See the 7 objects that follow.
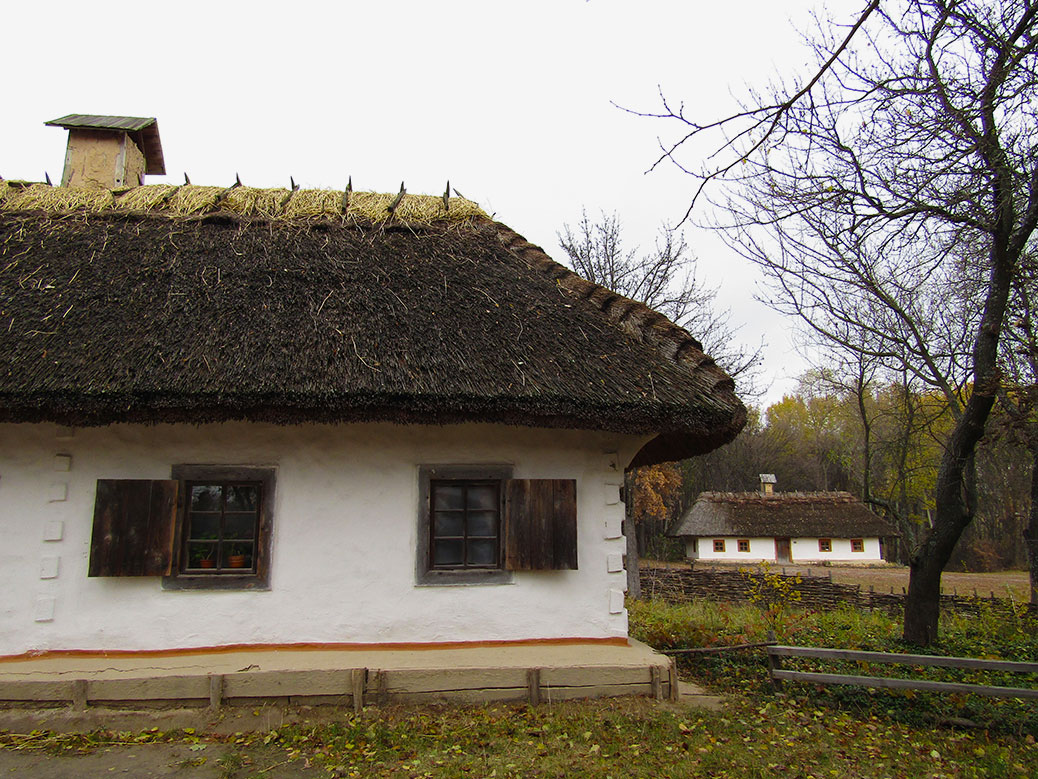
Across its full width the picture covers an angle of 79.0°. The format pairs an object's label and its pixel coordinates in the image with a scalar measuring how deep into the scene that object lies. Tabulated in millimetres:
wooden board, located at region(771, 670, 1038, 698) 4684
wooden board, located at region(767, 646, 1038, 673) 4695
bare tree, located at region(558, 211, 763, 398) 15992
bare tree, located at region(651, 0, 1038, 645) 3535
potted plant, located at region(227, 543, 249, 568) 5516
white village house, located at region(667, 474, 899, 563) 26359
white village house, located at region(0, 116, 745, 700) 5141
